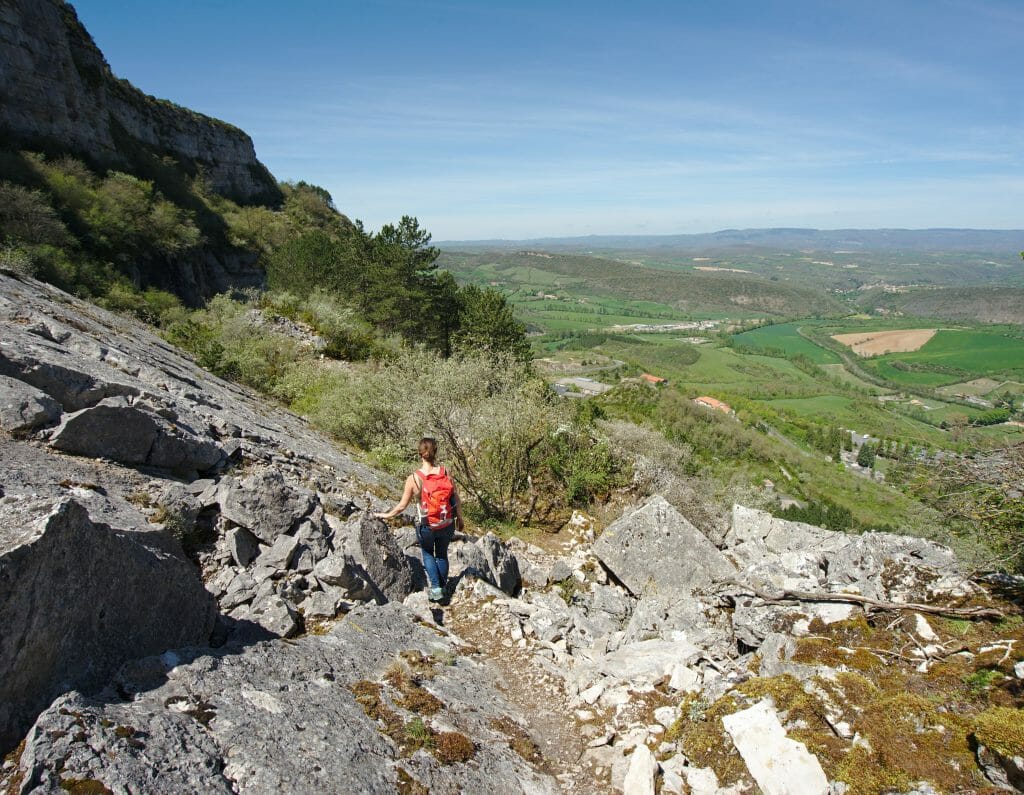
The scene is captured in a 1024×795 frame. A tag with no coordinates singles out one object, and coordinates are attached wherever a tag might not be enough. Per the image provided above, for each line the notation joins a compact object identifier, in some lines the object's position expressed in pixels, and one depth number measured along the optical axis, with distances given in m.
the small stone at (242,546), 6.64
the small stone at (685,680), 6.06
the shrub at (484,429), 15.31
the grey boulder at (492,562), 8.81
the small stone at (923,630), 5.86
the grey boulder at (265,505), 7.01
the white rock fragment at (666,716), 5.49
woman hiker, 7.60
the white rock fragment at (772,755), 4.19
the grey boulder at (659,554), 10.59
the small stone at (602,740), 5.34
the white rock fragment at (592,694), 6.10
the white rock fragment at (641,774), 4.53
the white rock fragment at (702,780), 4.39
